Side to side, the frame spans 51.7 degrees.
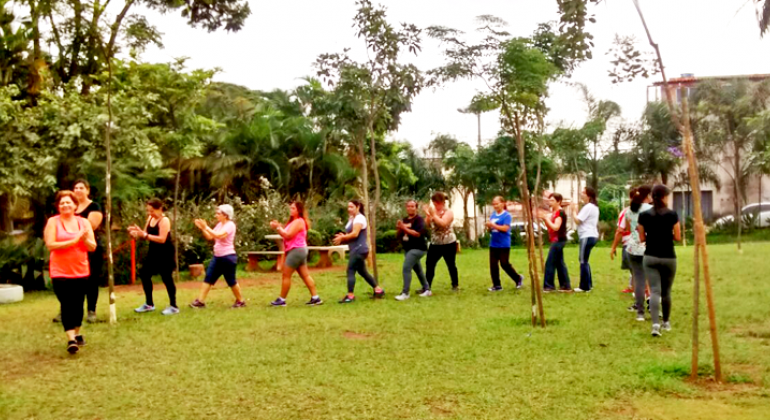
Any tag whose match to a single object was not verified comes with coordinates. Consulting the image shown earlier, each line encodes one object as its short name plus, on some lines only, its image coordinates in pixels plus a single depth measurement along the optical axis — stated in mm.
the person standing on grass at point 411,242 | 11719
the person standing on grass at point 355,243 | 11242
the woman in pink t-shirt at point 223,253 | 10875
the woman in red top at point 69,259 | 7805
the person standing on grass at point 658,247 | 7957
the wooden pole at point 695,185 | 6062
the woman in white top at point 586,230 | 11961
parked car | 32750
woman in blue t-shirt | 12258
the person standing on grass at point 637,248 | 9094
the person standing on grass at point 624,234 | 9898
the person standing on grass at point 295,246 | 10961
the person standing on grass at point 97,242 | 9180
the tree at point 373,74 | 12812
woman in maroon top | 12008
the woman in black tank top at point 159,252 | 10500
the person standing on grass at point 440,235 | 11930
